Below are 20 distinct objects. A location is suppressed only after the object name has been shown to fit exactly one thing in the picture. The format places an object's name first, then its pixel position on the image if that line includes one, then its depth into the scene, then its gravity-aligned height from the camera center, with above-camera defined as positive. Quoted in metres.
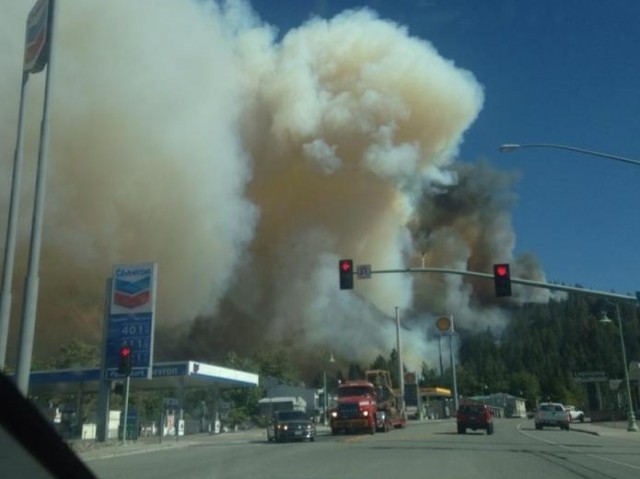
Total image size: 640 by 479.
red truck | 38.81 +0.94
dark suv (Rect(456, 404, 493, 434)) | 37.91 +0.34
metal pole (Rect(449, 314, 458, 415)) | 77.31 +6.54
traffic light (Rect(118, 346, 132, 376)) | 28.28 +2.47
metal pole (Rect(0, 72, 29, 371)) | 16.81 +4.63
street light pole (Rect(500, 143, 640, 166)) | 21.97 +7.90
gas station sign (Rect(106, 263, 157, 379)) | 36.00 +5.28
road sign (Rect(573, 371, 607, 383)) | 54.81 +3.36
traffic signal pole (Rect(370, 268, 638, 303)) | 24.14 +4.27
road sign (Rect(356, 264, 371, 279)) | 26.42 +5.22
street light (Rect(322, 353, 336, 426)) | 69.69 +2.13
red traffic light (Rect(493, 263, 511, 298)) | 23.62 +4.38
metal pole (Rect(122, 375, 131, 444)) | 32.62 +0.96
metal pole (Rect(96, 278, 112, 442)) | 35.53 +1.65
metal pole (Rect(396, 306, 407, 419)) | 67.25 +6.68
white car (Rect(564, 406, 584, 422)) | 68.13 +0.78
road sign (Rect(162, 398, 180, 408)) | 46.06 +1.72
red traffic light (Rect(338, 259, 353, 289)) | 25.02 +4.85
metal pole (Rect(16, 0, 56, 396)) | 16.16 +3.99
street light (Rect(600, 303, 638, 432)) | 41.80 +0.65
